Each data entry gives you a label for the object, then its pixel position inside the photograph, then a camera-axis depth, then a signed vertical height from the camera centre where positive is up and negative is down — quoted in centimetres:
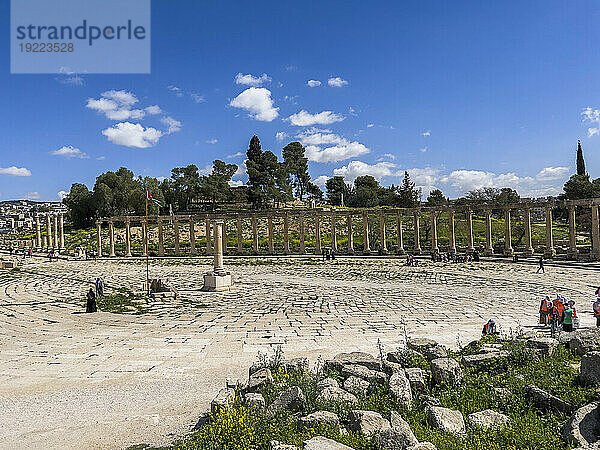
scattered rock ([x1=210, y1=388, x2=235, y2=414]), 689 -271
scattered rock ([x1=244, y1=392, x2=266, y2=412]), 674 -268
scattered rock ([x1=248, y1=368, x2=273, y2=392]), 774 -266
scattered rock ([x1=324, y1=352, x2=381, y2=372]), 854 -264
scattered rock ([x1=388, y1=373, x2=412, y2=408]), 686 -261
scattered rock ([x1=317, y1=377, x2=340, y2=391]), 733 -262
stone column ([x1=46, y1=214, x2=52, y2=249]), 5981 +161
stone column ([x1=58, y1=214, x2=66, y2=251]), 6162 +110
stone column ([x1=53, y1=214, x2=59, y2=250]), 6058 +198
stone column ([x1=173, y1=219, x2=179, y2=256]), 5459 +1
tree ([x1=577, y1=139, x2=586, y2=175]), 8212 +1185
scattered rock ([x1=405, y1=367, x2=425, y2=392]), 750 -264
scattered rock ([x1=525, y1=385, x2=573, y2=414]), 648 -272
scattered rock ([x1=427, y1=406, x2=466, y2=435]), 595 -273
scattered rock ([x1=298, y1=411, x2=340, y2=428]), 615 -270
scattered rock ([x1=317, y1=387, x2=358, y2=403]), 696 -269
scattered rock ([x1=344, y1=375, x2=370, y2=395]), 745 -272
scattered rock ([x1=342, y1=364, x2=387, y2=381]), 789 -265
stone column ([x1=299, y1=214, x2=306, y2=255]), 5169 -27
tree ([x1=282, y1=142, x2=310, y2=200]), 9762 +1675
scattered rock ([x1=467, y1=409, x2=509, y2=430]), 603 -275
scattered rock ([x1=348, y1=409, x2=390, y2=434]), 589 -268
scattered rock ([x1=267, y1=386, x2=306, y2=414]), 680 -267
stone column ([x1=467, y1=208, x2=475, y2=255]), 4350 -112
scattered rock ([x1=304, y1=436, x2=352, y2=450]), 534 -268
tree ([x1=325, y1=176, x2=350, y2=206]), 11150 +1141
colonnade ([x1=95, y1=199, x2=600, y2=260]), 3888 +21
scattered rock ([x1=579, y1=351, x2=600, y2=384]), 689 -235
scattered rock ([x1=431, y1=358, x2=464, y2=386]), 757 -258
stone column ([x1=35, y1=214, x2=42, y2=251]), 6425 +100
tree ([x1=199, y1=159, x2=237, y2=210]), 8494 +1014
